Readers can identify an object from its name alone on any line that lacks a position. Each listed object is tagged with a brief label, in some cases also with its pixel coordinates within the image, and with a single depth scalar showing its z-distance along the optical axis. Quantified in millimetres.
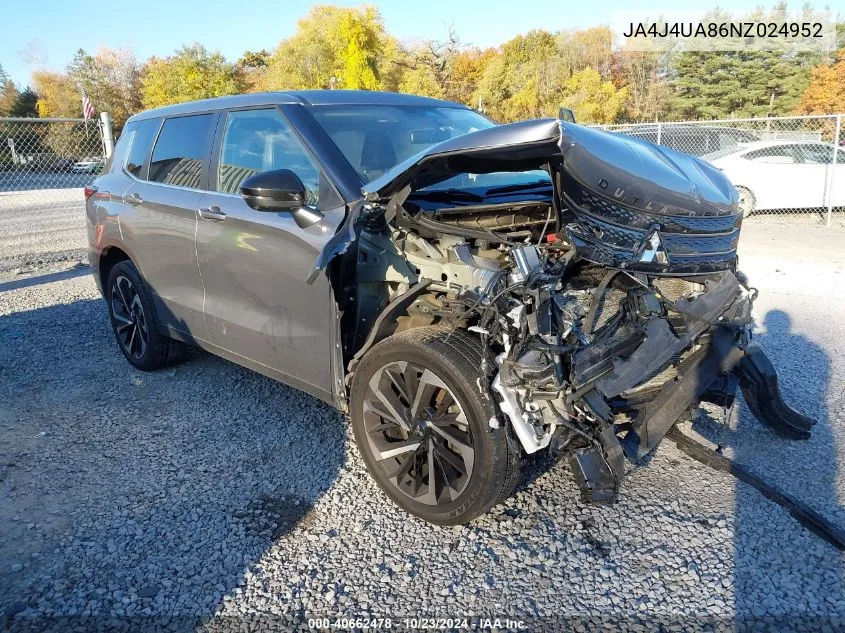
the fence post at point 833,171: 10906
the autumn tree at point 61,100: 47938
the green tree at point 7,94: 47375
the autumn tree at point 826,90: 33031
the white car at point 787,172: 11750
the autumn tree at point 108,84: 48844
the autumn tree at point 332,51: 36062
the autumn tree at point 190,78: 40938
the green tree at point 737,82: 39844
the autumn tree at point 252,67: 50438
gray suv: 2600
